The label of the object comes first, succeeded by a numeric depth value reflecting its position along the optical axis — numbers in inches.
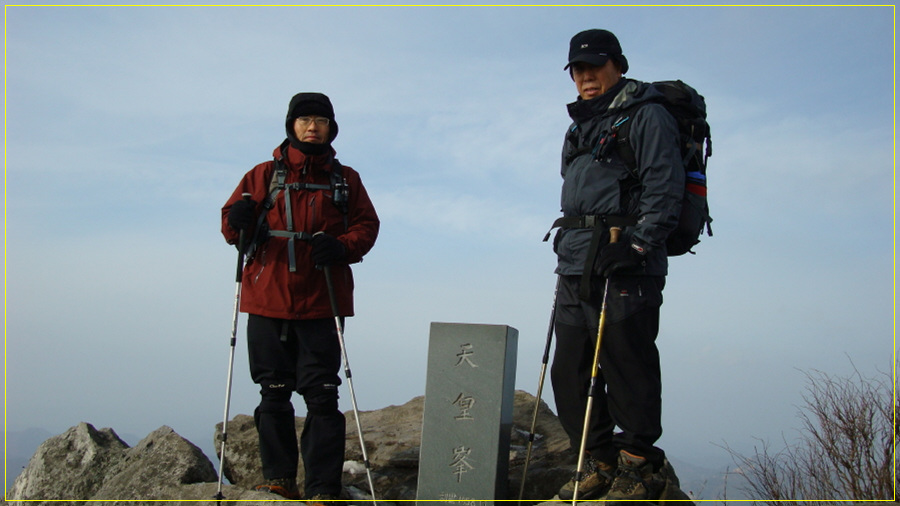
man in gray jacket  178.9
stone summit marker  206.5
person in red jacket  205.0
